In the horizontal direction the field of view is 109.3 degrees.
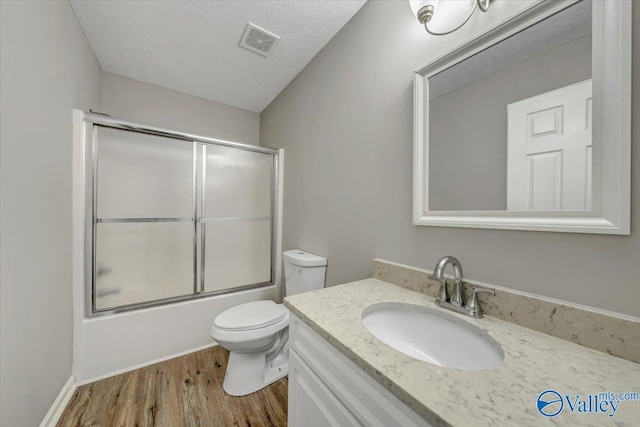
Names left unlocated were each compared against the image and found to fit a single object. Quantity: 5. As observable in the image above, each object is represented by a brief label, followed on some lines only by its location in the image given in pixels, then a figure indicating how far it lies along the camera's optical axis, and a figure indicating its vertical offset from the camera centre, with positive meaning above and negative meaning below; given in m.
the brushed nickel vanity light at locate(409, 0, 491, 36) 0.88 +0.81
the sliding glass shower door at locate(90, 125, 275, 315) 1.61 -0.07
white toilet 1.37 -0.75
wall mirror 0.59 +0.30
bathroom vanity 0.42 -0.36
